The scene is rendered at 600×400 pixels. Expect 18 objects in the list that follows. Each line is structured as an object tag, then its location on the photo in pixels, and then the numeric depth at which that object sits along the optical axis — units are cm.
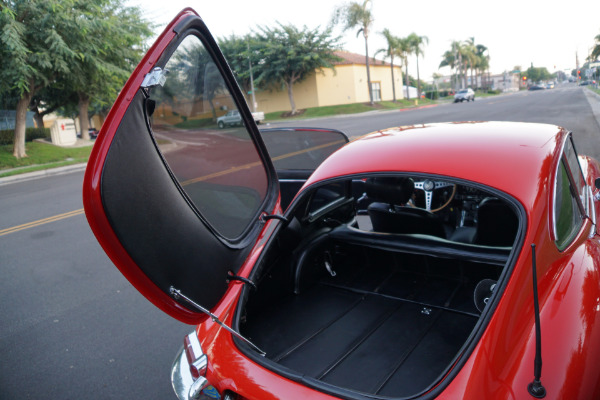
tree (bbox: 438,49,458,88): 7294
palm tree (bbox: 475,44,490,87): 8009
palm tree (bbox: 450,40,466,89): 6769
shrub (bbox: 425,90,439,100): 6253
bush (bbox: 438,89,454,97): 7143
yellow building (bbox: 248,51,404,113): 4047
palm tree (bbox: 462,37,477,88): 7275
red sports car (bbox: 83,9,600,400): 149
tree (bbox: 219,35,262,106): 3697
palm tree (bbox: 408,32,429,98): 4791
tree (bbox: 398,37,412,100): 4588
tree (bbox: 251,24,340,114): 3706
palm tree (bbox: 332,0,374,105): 3938
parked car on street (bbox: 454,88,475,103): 4531
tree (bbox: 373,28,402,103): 4378
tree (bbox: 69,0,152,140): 1664
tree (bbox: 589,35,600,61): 6408
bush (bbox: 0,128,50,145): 2045
